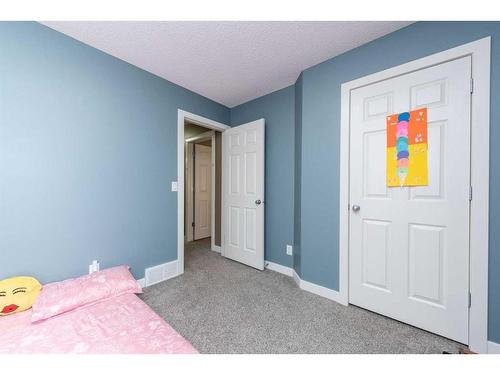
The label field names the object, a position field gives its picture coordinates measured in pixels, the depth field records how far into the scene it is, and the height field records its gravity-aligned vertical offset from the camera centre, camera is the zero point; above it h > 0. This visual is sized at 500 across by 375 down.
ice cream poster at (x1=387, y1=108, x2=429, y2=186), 1.43 +0.27
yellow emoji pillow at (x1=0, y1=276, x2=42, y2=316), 1.17 -0.69
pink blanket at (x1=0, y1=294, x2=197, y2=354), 0.91 -0.77
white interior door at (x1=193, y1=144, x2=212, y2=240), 4.04 -0.14
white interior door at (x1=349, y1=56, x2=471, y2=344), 1.31 -0.21
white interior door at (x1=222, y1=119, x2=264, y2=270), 2.58 -0.12
